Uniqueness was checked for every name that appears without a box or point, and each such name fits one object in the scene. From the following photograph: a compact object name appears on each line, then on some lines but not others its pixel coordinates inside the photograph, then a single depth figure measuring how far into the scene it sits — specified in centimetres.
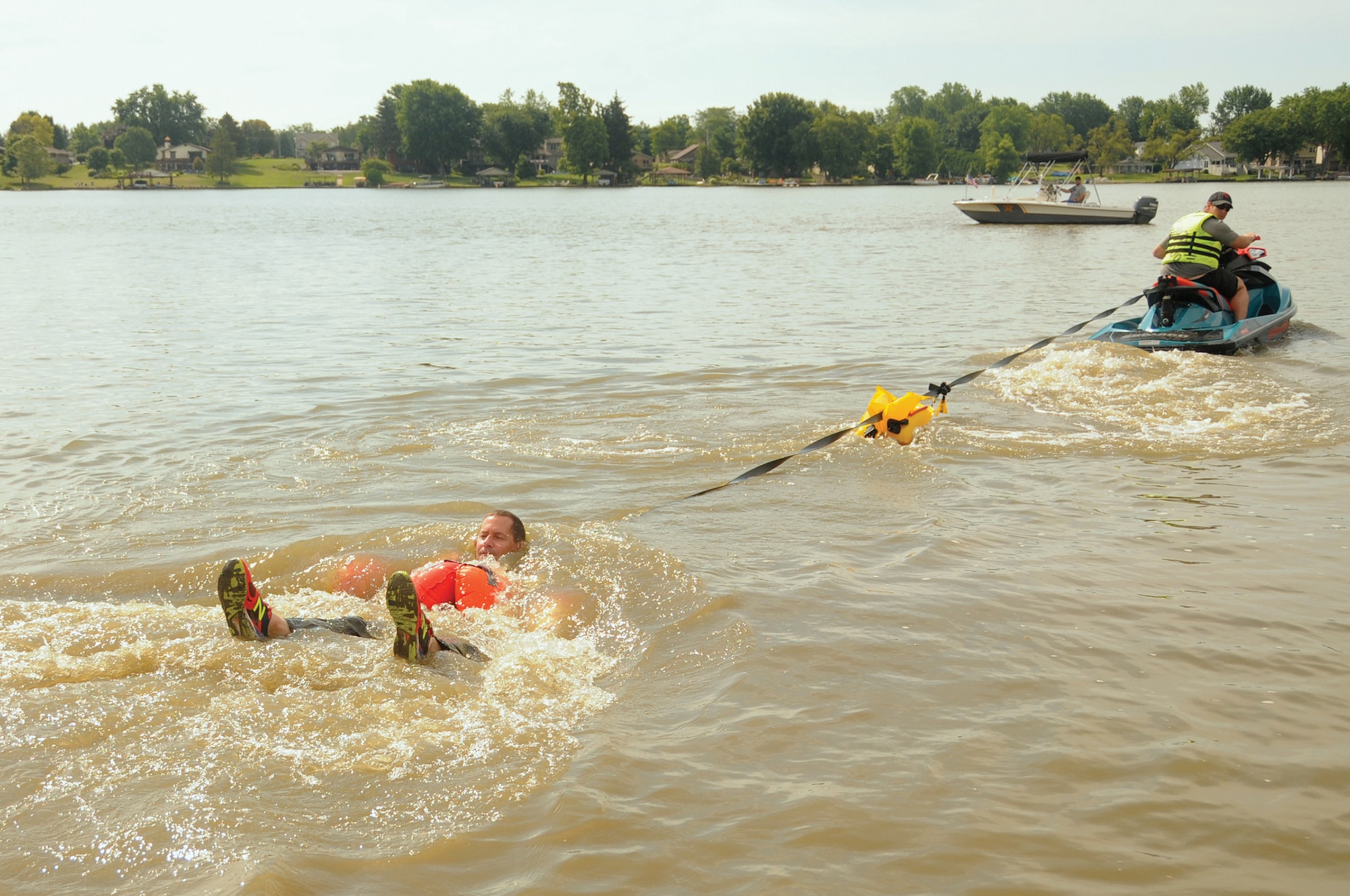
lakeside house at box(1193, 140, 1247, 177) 13588
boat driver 4125
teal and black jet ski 1245
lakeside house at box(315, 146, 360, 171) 17262
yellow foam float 826
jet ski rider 1274
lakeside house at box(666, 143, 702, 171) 17700
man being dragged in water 451
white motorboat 4044
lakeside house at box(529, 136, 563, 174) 16688
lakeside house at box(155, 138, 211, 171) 16538
